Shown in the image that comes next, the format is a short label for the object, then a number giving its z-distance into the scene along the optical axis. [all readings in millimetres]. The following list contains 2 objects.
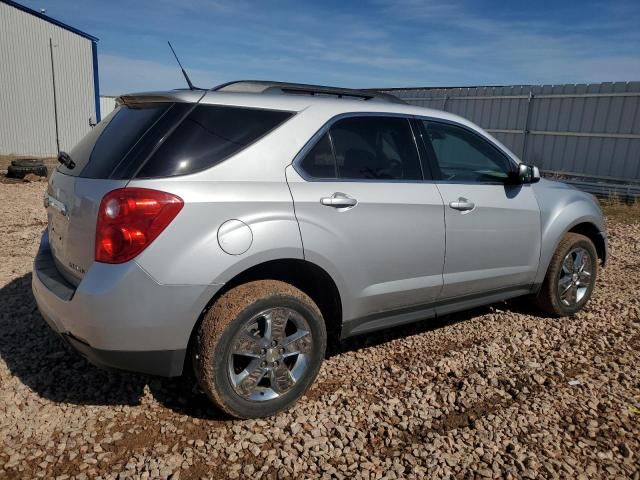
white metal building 18609
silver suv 2395
